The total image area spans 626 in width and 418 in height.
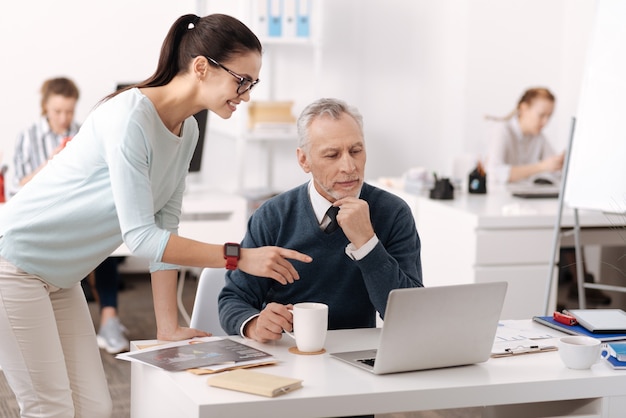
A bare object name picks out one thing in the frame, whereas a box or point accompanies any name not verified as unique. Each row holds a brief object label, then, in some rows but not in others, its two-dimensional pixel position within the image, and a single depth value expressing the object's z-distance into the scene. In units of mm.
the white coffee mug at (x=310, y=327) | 3320
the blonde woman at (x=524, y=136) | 7482
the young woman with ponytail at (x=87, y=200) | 3452
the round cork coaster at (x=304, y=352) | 3344
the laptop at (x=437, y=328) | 3132
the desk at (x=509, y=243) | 5369
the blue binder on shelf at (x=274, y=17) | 7964
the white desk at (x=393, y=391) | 3030
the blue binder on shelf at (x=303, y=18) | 8026
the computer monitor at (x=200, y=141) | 6728
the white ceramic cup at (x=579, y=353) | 3260
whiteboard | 4823
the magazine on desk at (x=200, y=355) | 3215
